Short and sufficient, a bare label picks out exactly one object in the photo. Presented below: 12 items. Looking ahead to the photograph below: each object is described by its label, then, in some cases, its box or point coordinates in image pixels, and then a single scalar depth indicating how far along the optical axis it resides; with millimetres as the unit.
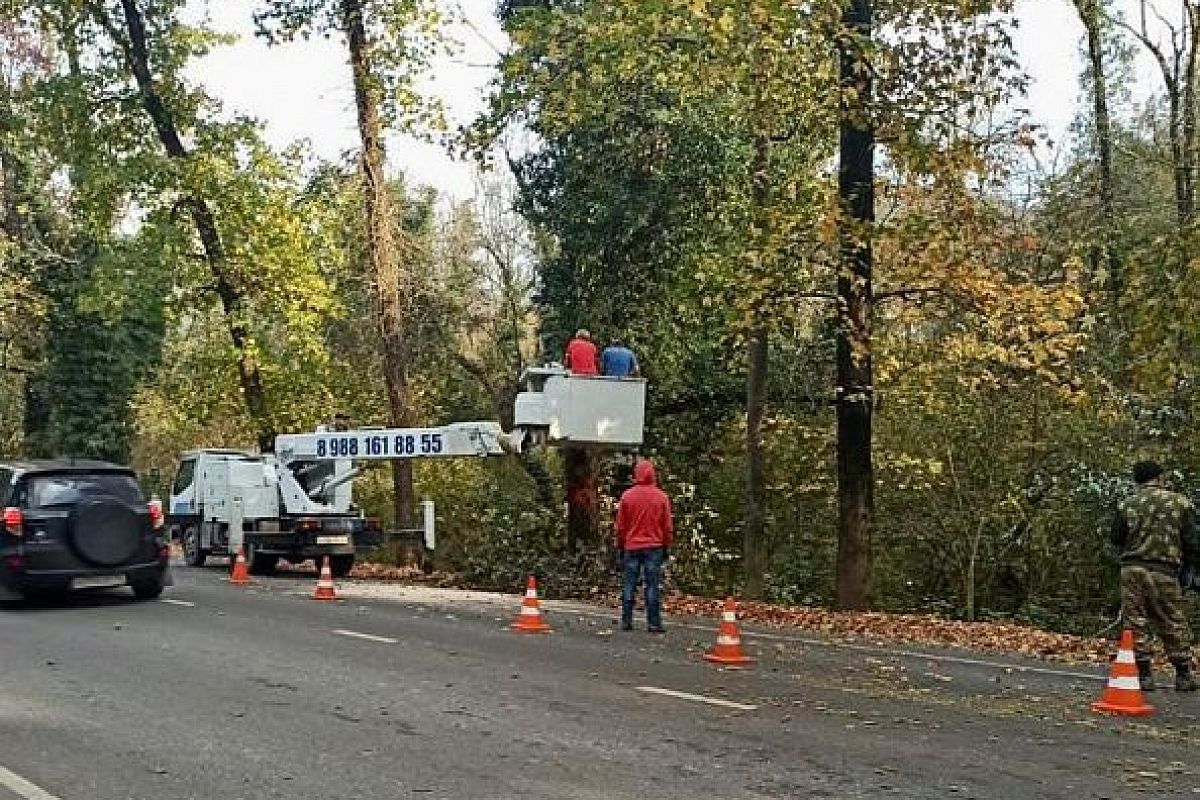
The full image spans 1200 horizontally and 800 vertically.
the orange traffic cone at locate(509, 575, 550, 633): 14156
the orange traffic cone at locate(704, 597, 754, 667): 11781
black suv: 15195
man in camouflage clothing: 10680
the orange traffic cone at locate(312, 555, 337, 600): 17703
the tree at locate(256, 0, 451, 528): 24984
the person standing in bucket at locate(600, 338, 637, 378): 14945
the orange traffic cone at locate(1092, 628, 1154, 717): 9547
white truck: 15094
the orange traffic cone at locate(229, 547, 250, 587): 20547
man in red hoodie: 13898
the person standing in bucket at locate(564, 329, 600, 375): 14672
